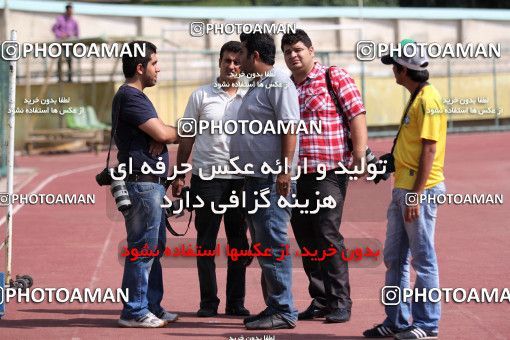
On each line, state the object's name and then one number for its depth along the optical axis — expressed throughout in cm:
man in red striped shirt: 2016
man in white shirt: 2095
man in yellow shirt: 1803
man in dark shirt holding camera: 1984
